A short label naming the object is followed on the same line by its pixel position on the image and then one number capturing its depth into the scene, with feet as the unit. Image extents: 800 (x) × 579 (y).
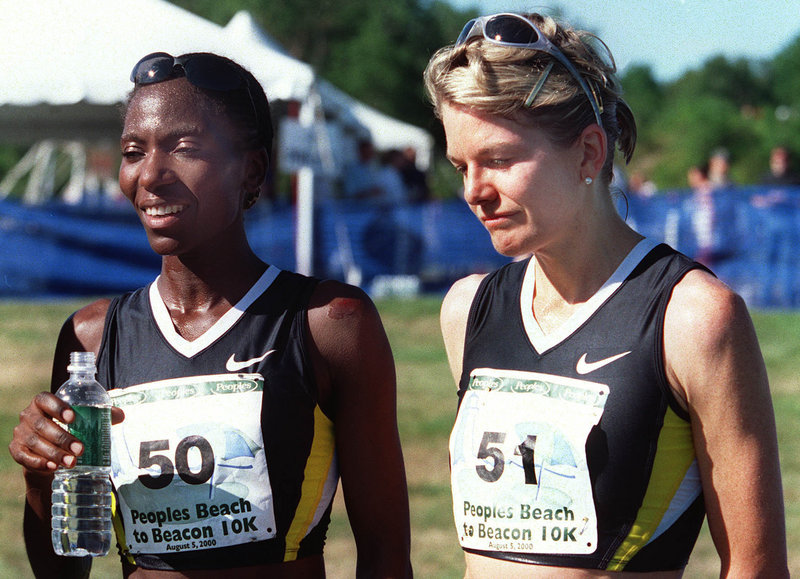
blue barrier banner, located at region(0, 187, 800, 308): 85.35
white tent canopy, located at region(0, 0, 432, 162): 52.13
